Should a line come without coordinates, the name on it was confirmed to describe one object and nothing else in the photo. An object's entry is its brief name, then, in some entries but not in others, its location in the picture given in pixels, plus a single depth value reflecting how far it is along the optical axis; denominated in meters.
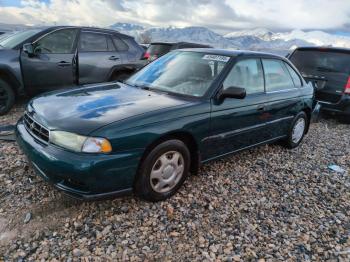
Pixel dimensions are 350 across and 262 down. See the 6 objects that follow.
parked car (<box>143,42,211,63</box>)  9.79
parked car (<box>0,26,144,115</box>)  5.58
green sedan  2.60
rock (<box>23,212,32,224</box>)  2.73
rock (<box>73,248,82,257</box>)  2.40
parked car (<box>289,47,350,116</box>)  6.79
